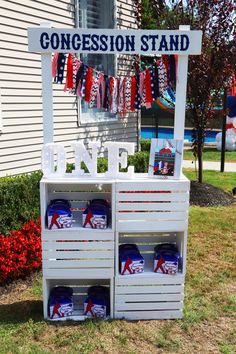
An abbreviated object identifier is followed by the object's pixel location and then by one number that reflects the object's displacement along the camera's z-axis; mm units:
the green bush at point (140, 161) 8391
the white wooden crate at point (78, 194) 3914
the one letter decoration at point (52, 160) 3723
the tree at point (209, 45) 8438
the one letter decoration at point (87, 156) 3783
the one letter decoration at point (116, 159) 3748
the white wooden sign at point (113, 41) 3629
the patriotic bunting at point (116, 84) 3945
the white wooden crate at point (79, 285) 4059
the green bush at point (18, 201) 4828
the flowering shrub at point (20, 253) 4605
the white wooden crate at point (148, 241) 4164
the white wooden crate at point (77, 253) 3736
